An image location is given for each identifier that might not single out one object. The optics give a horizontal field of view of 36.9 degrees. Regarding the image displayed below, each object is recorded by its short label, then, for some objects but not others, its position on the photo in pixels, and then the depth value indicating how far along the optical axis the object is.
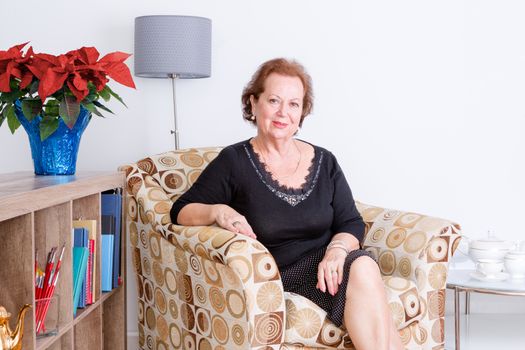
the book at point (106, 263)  2.70
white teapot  2.69
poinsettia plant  2.38
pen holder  2.08
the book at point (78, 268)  2.38
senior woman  2.40
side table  2.51
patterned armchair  2.15
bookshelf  1.87
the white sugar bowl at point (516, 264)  2.63
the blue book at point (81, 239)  2.45
